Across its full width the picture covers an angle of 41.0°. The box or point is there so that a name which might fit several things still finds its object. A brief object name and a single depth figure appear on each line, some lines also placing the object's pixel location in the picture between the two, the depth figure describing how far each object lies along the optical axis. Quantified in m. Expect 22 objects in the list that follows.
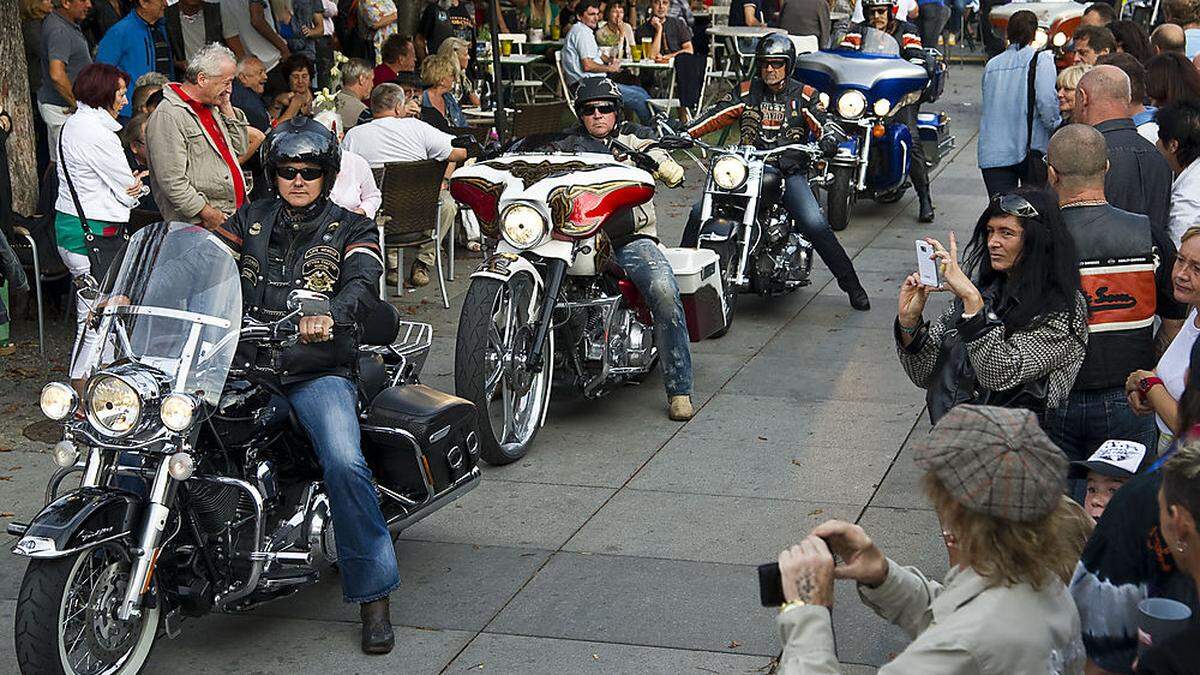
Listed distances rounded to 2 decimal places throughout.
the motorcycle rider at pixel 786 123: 10.58
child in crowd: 4.59
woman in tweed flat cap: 2.92
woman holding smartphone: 5.21
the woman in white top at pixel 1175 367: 4.97
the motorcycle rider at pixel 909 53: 13.92
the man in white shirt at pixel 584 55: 17.86
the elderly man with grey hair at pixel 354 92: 12.52
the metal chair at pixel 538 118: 13.54
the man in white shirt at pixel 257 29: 13.99
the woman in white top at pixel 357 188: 9.52
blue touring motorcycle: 13.26
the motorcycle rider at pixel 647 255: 8.32
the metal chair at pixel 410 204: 10.66
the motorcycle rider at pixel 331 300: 5.55
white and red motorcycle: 7.55
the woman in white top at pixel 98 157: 8.91
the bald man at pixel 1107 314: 5.54
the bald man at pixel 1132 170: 7.00
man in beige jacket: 8.38
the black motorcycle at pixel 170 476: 4.87
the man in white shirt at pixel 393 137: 11.16
